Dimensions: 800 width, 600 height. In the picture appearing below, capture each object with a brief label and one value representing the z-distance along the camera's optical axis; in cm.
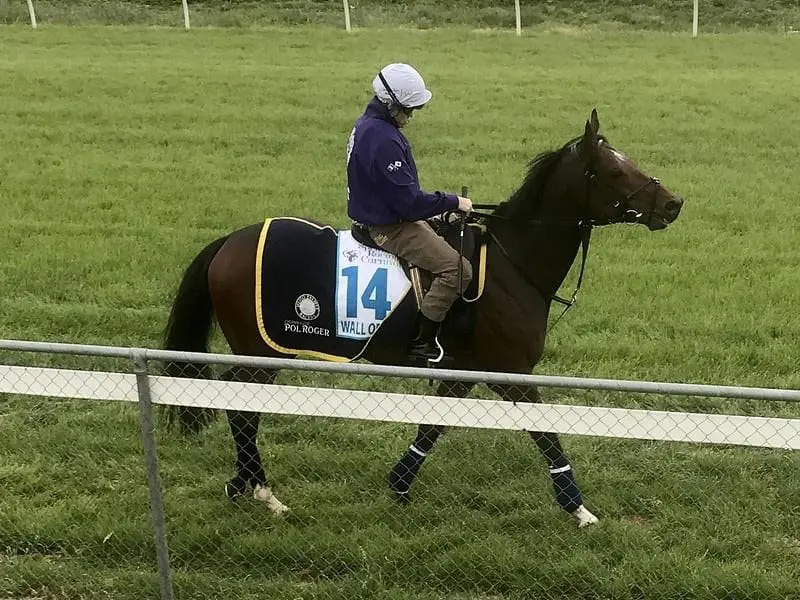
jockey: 481
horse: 515
